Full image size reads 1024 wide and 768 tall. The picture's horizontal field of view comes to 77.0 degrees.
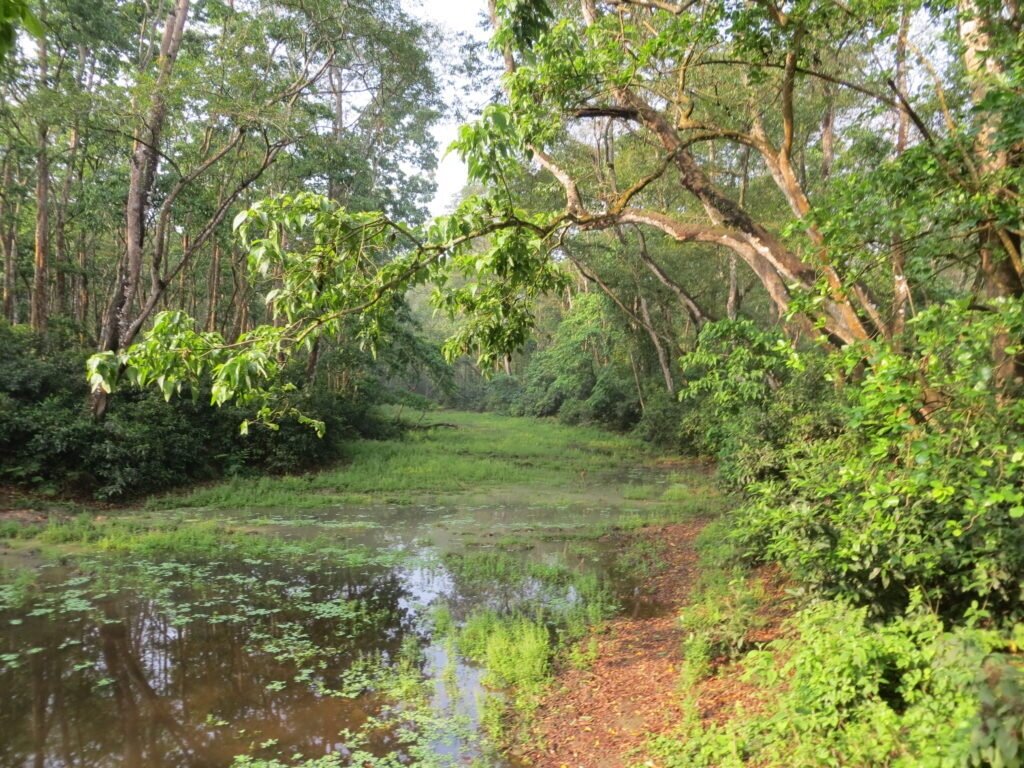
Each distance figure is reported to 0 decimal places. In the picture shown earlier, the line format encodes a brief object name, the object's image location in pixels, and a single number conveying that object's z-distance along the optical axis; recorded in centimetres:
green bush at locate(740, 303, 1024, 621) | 326
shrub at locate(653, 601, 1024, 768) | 277
